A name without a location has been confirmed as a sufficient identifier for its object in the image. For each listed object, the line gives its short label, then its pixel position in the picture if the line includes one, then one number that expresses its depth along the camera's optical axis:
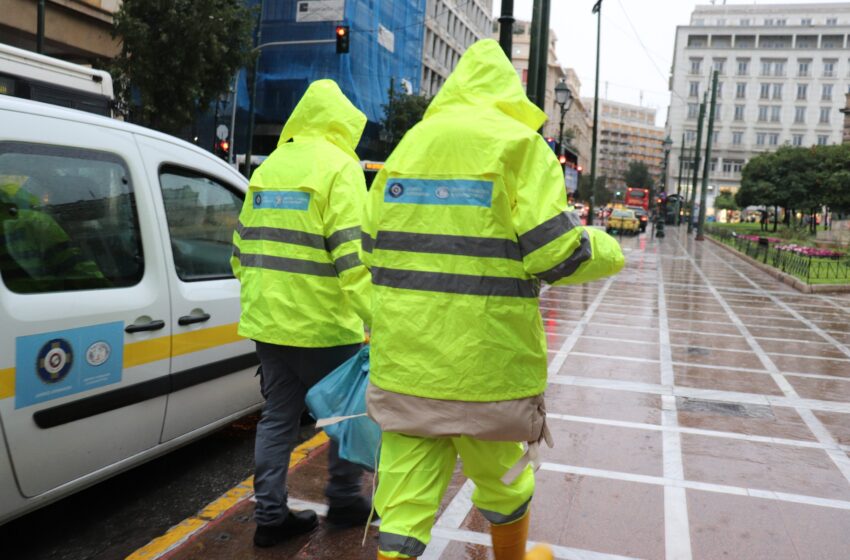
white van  2.83
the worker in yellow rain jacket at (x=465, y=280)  2.27
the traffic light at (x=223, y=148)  24.00
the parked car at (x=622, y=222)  44.25
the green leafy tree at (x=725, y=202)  71.44
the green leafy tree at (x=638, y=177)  116.47
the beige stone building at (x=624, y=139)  179.38
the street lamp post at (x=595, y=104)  24.98
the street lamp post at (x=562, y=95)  18.09
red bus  80.75
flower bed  19.90
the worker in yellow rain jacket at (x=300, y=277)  3.05
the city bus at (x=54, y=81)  5.24
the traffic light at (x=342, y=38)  19.70
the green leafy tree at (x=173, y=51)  16.38
